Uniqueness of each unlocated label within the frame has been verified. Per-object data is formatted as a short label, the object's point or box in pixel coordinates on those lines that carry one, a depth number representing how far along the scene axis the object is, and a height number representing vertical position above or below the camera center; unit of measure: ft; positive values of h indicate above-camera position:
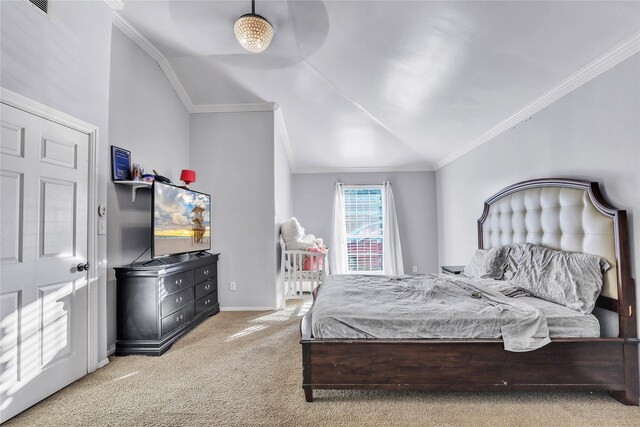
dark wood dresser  8.66 -2.40
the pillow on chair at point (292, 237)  13.92 -0.62
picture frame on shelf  8.93 +1.93
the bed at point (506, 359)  5.85 -2.74
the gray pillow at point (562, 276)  6.20 -1.32
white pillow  8.95 -1.39
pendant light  8.00 +5.25
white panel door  5.80 -0.62
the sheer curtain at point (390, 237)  18.49 -0.96
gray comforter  5.89 -1.97
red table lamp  11.15 +1.85
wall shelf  9.07 +1.32
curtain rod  19.16 +2.39
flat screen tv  9.15 +0.17
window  19.35 -0.38
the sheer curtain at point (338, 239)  18.78 -1.03
